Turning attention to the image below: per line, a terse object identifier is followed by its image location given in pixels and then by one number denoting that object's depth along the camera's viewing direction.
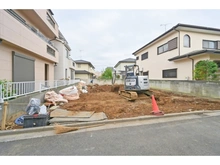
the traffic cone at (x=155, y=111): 4.63
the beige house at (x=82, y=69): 30.78
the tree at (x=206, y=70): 7.81
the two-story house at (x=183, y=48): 10.25
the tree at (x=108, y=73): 36.28
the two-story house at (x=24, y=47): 5.23
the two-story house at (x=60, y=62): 14.62
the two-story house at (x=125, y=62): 39.65
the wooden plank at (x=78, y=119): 3.94
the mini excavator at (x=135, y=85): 8.20
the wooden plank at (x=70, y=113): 4.40
